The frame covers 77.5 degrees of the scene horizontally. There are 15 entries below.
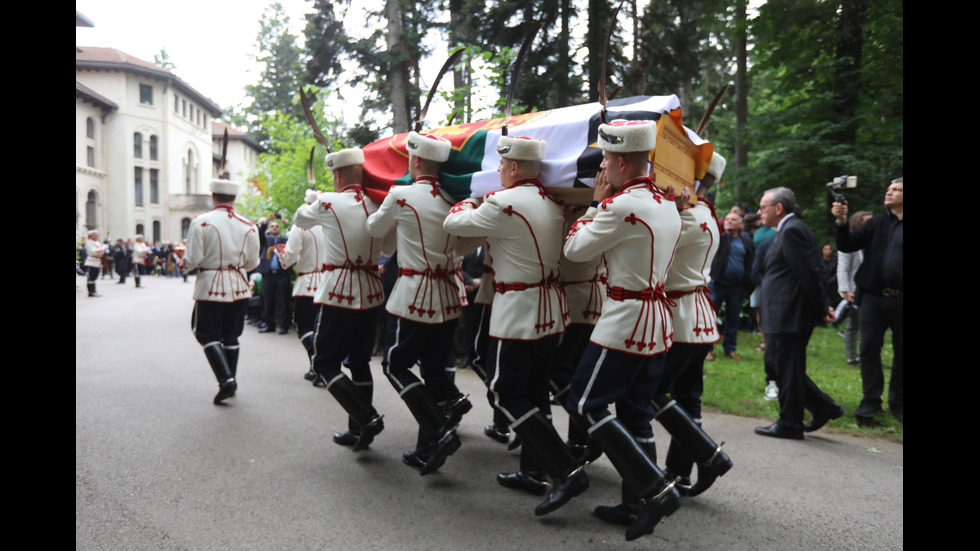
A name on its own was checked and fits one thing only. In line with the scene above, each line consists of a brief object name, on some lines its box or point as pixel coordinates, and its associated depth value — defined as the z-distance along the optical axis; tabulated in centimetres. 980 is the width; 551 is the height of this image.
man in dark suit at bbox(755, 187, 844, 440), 475
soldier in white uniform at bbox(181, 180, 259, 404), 568
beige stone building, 3525
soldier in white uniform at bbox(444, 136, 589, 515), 343
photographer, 485
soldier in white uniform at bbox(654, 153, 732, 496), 346
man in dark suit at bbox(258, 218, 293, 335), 969
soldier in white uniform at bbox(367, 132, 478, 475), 396
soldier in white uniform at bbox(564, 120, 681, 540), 300
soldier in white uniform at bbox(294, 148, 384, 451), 430
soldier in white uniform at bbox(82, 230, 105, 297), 1697
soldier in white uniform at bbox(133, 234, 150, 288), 2102
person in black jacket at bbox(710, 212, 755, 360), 761
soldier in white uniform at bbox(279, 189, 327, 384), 651
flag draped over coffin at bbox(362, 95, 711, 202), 347
